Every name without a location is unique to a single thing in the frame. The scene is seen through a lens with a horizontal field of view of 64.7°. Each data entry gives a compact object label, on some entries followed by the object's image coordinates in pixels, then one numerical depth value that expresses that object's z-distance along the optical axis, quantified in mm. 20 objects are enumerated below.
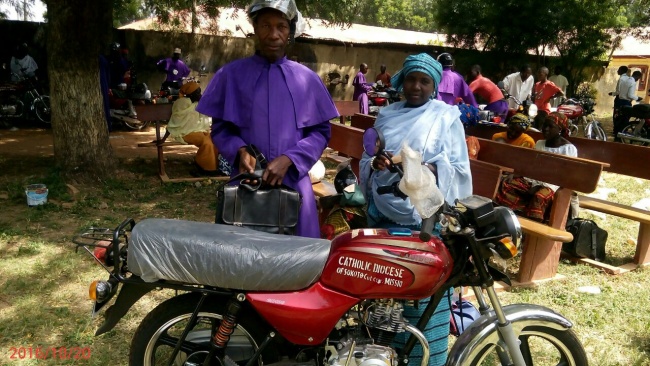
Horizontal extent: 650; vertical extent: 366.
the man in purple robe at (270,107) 2322
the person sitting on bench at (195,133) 6957
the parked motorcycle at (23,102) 10656
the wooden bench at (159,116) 6750
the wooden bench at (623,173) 4473
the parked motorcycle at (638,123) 11042
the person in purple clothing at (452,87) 6605
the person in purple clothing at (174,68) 11828
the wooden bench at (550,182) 3693
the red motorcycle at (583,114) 9930
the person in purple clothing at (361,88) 12773
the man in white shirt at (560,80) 15156
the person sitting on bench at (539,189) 4375
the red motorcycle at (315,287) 1898
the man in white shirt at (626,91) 12575
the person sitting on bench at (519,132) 5227
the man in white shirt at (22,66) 11000
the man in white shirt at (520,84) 10578
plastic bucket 5359
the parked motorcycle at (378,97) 12273
